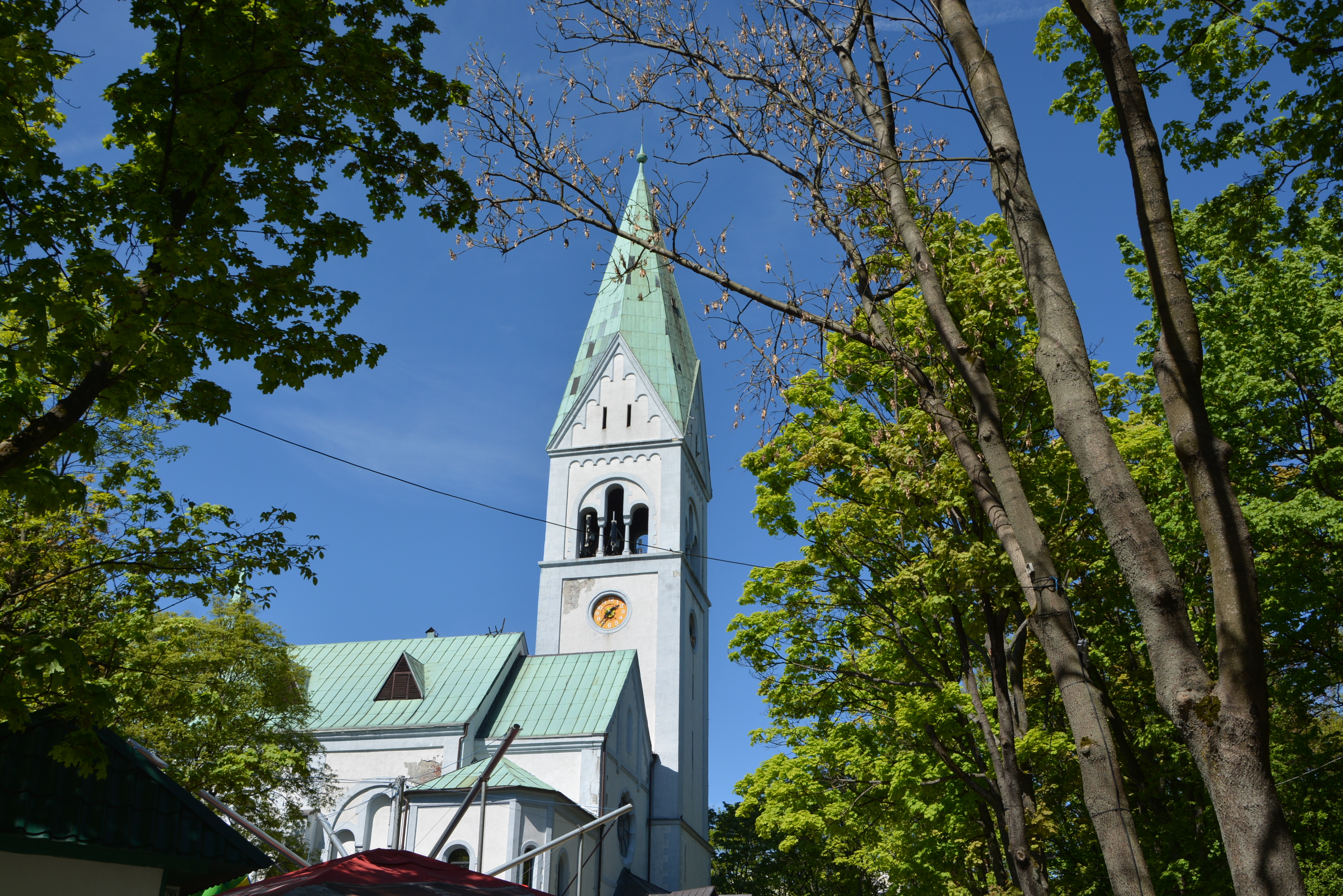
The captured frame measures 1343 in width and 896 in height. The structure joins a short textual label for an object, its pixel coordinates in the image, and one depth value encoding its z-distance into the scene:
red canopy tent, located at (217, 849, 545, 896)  7.04
